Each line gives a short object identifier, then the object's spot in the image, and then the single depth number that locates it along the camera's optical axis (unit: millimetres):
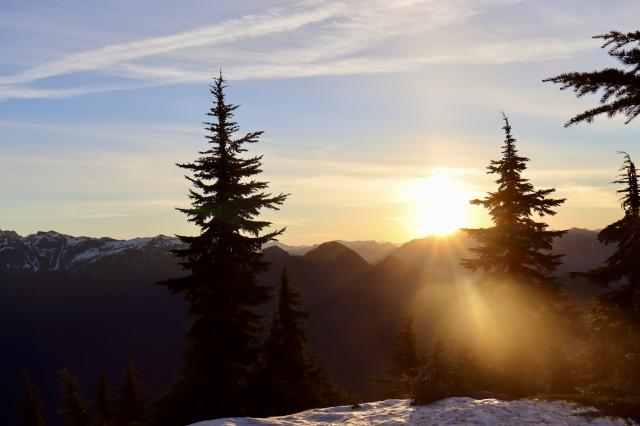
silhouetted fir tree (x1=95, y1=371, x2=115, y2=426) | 51250
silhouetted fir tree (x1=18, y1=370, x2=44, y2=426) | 50156
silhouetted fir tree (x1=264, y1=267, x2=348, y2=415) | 27362
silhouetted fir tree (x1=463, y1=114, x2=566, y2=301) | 24906
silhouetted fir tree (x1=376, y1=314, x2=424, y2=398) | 40844
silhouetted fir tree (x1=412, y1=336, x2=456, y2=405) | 13531
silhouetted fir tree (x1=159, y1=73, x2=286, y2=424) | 22094
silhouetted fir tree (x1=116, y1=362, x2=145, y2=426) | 49594
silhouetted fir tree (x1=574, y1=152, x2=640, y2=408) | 14734
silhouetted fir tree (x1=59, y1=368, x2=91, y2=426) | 46688
